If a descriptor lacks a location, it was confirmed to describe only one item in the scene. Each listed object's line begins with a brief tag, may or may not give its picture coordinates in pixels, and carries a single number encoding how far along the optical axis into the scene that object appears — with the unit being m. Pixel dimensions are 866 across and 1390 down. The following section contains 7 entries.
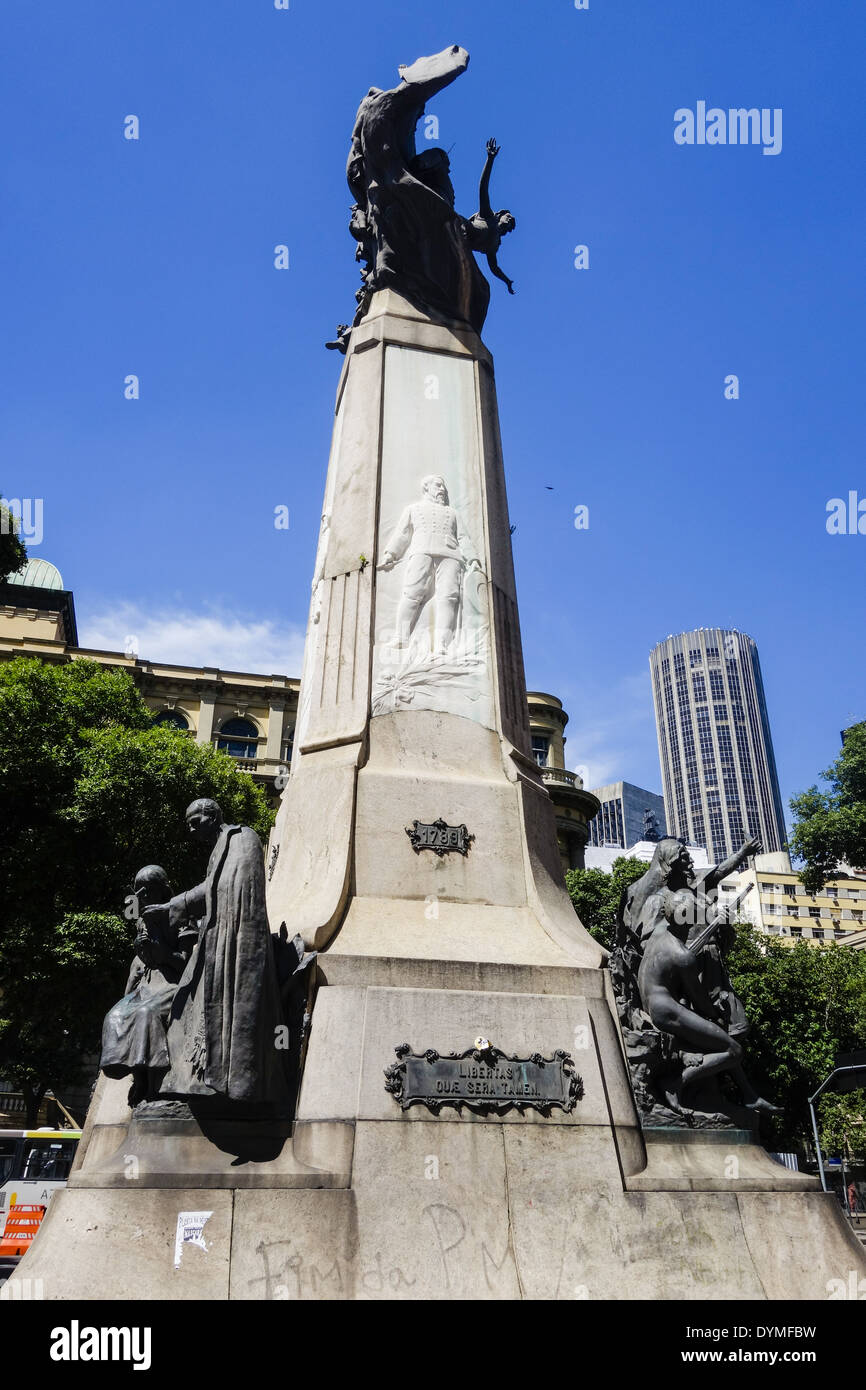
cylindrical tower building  195.88
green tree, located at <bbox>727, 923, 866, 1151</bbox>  31.89
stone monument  5.87
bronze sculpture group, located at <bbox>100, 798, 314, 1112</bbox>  6.22
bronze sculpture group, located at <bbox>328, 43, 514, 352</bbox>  11.88
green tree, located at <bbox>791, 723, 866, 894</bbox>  34.03
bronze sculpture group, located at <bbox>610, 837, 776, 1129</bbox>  7.27
